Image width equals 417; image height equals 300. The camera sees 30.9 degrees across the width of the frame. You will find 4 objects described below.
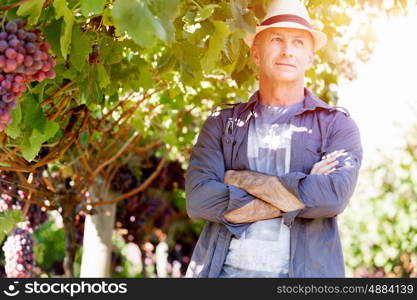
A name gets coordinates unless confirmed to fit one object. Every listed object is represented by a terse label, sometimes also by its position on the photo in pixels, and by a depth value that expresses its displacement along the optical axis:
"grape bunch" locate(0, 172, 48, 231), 4.44
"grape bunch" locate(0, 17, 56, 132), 2.22
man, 3.14
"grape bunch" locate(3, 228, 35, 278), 4.84
